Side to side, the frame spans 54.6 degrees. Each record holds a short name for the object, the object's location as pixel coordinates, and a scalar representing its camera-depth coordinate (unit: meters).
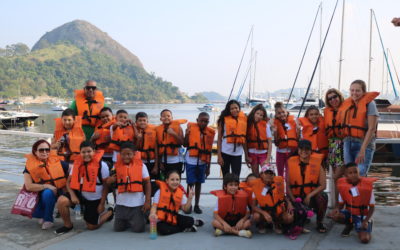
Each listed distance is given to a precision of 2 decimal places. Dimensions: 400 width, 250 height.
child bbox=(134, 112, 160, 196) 5.09
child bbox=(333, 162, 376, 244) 3.99
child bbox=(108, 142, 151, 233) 4.35
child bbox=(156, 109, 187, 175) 5.10
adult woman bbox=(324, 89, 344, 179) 4.64
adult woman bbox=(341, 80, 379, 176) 4.29
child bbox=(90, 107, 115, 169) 5.16
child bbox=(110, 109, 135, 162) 5.03
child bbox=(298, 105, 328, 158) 4.93
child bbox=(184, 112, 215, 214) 5.14
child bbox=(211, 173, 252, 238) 4.30
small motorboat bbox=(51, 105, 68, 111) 103.31
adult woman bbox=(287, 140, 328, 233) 4.39
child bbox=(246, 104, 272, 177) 5.18
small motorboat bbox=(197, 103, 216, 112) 85.50
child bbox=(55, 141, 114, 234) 4.35
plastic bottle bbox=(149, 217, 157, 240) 4.07
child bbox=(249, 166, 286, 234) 4.23
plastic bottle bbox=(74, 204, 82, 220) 4.66
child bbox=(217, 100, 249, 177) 5.09
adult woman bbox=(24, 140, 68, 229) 4.46
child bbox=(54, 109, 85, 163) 4.98
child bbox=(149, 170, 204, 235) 4.23
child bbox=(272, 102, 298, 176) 5.25
